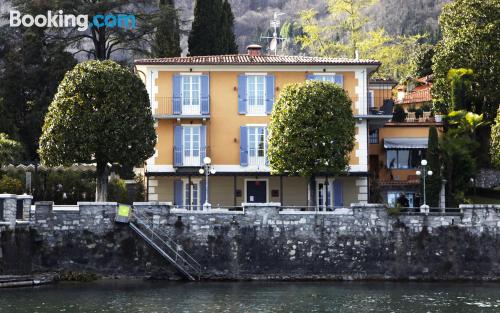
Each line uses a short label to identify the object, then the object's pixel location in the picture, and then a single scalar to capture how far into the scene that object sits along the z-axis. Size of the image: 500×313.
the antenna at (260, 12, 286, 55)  65.81
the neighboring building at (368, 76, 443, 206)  63.31
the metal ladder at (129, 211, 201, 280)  48.38
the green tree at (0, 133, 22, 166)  59.28
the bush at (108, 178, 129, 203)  57.97
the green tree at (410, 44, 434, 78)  85.12
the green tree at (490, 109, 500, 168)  56.92
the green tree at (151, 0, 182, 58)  74.12
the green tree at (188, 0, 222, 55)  76.88
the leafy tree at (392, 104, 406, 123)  69.56
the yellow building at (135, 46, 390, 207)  57.22
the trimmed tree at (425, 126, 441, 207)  57.06
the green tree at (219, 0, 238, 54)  77.38
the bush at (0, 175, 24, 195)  54.75
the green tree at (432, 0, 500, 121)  65.75
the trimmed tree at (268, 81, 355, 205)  51.44
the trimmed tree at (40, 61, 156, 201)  50.16
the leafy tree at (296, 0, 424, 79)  83.62
